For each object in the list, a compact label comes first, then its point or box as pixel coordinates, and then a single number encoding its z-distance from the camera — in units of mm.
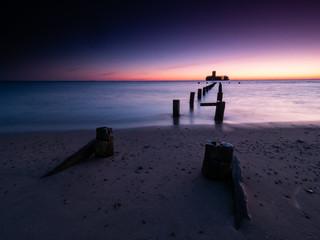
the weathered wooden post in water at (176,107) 10310
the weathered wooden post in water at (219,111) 9125
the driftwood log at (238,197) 2354
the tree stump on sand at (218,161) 2963
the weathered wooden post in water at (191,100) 14793
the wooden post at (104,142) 4070
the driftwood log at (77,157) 3626
